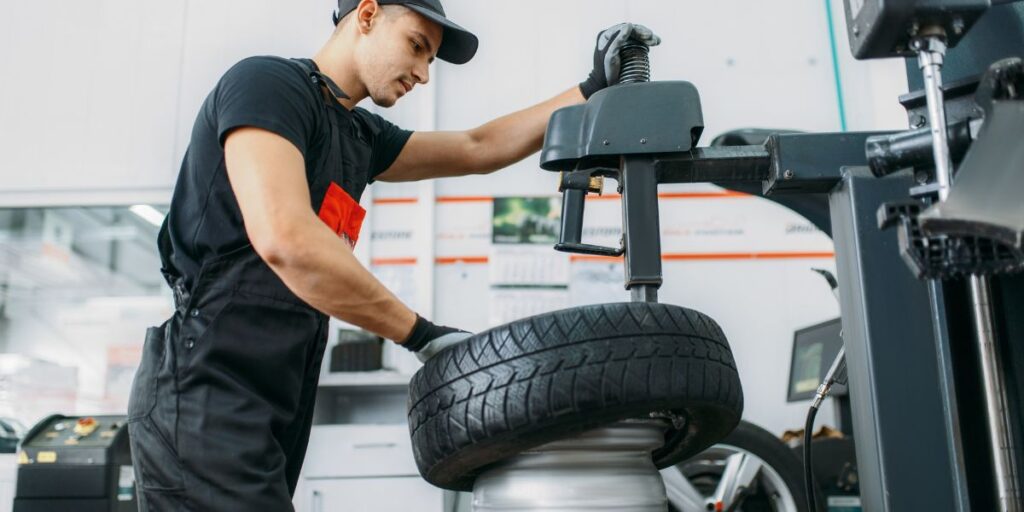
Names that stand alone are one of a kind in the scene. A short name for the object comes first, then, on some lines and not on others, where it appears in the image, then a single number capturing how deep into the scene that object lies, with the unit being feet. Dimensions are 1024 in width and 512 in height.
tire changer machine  2.43
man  3.48
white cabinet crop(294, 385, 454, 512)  9.45
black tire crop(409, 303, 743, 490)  2.96
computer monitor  9.62
